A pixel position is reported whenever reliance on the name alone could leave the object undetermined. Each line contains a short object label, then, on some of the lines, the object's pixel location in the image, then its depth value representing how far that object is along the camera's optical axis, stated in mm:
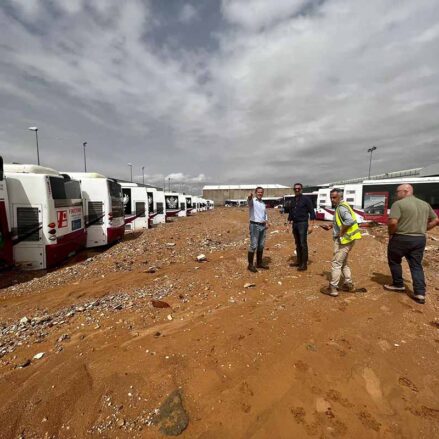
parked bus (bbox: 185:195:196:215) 32634
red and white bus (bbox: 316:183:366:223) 17875
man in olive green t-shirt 4332
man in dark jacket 6023
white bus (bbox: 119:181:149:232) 14930
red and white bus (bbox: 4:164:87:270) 6945
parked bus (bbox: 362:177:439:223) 16875
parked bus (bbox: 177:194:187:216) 27591
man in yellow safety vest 4602
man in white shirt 5969
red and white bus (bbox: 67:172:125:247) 10023
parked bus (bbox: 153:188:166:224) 19269
